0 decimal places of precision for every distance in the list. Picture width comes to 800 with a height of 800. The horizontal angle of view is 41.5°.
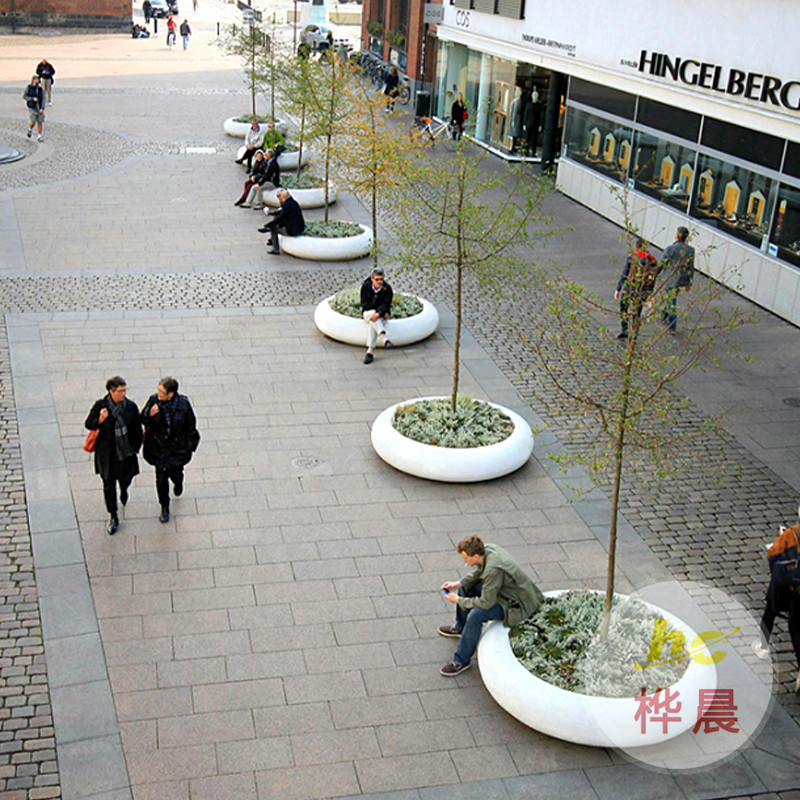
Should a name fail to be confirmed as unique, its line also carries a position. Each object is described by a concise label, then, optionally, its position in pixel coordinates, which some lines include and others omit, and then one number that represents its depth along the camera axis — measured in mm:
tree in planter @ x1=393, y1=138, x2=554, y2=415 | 11781
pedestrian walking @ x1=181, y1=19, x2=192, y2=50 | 55969
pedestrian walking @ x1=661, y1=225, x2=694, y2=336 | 14430
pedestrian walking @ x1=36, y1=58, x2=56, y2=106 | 34716
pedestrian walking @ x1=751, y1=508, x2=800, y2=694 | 8266
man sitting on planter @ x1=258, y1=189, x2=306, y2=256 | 18953
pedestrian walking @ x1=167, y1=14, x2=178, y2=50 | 56375
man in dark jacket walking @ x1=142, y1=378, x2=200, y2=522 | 9891
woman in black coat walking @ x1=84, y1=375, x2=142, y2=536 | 9578
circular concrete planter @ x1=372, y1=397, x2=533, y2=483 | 11195
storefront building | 16781
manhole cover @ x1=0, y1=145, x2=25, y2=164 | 26484
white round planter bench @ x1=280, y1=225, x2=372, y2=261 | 19203
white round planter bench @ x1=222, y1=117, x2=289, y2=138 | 30703
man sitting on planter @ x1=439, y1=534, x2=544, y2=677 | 8047
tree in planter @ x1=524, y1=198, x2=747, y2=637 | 7863
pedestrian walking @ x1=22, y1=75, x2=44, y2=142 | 28125
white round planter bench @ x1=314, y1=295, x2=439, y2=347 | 14984
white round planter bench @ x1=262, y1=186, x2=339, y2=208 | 22812
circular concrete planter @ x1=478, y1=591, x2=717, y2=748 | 7453
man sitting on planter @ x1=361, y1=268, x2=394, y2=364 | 14648
